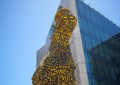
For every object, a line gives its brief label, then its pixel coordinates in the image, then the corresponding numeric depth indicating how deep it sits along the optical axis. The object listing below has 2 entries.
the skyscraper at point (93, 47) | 18.63
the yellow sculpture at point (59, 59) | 3.10
